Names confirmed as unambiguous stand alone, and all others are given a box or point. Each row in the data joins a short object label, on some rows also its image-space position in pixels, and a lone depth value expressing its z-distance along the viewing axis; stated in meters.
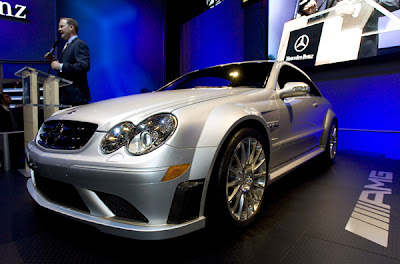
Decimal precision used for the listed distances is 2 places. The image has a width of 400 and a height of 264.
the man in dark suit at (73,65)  2.39
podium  2.36
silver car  1.03
